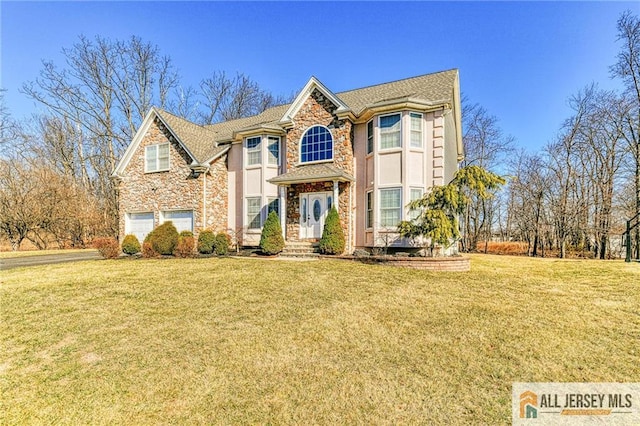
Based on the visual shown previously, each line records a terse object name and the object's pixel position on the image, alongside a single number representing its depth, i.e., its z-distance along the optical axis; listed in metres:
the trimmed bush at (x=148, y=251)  14.29
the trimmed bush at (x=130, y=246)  15.19
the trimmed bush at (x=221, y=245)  14.62
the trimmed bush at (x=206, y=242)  14.83
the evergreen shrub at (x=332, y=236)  12.99
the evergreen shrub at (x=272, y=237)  13.81
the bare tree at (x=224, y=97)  33.97
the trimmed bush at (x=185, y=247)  14.07
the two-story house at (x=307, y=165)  13.05
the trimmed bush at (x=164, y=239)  14.44
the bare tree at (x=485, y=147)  28.62
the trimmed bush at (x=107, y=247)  14.01
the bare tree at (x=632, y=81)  18.86
